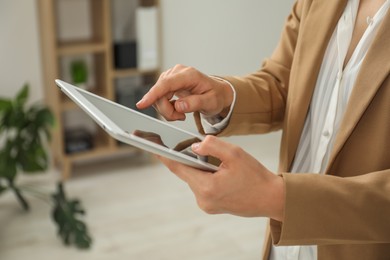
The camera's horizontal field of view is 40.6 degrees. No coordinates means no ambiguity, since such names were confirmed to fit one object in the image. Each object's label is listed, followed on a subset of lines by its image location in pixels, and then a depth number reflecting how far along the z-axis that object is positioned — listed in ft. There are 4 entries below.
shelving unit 8.39
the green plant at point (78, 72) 8.70
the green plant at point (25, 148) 7.48
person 2.34
